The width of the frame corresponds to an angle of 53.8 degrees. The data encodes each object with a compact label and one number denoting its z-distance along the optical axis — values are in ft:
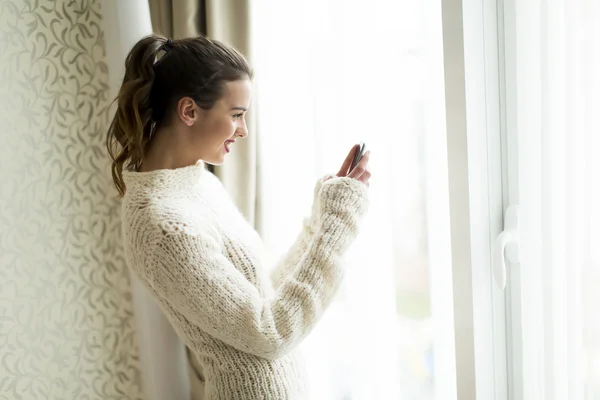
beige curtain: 5.29
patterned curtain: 5.39
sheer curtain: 3.86
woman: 3.69
